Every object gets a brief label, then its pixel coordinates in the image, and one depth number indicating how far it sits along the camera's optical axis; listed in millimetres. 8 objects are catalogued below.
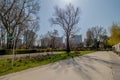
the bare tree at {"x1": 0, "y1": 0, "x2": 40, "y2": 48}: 14926
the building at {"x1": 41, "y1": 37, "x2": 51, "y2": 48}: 36845
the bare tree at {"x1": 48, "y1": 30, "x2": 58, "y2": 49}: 33666
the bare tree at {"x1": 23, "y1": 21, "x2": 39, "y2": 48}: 24215
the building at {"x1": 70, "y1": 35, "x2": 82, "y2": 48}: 41467
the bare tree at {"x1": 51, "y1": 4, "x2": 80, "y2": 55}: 18720
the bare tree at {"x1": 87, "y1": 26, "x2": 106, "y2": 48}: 36789
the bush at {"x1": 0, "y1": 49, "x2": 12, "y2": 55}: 14175
